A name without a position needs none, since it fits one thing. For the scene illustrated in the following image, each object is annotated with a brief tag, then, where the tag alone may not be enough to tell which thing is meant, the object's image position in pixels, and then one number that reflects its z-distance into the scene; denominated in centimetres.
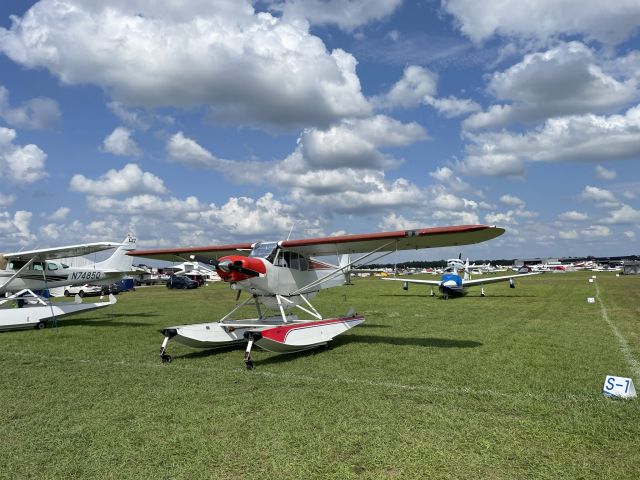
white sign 575
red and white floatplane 920
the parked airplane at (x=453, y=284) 2562
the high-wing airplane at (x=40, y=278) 1454
